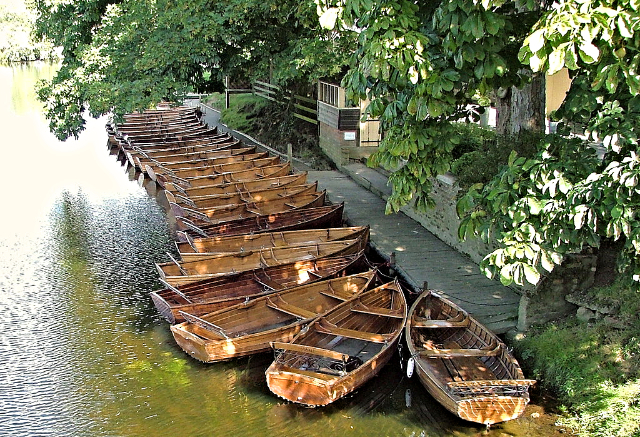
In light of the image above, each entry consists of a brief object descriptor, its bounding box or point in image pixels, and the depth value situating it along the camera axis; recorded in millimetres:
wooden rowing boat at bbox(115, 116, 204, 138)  24938
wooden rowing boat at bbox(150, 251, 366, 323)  11100
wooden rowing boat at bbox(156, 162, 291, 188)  17656
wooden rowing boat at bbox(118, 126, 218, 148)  23469
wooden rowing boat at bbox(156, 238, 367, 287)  12242
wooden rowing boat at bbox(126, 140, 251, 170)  20453
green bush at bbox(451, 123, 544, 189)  11391
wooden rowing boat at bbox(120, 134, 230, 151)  22344
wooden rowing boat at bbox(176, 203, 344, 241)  14453
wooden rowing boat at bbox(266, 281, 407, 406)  9133
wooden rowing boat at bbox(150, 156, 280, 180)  18641
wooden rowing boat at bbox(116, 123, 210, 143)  23734
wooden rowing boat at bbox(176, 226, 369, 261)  13492
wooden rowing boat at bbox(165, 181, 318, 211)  15914
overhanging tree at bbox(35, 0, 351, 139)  18656
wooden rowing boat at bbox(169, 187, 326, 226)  15195
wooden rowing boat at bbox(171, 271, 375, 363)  10289
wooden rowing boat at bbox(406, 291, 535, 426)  8484
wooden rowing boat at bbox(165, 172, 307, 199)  16719
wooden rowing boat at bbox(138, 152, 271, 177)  18953
